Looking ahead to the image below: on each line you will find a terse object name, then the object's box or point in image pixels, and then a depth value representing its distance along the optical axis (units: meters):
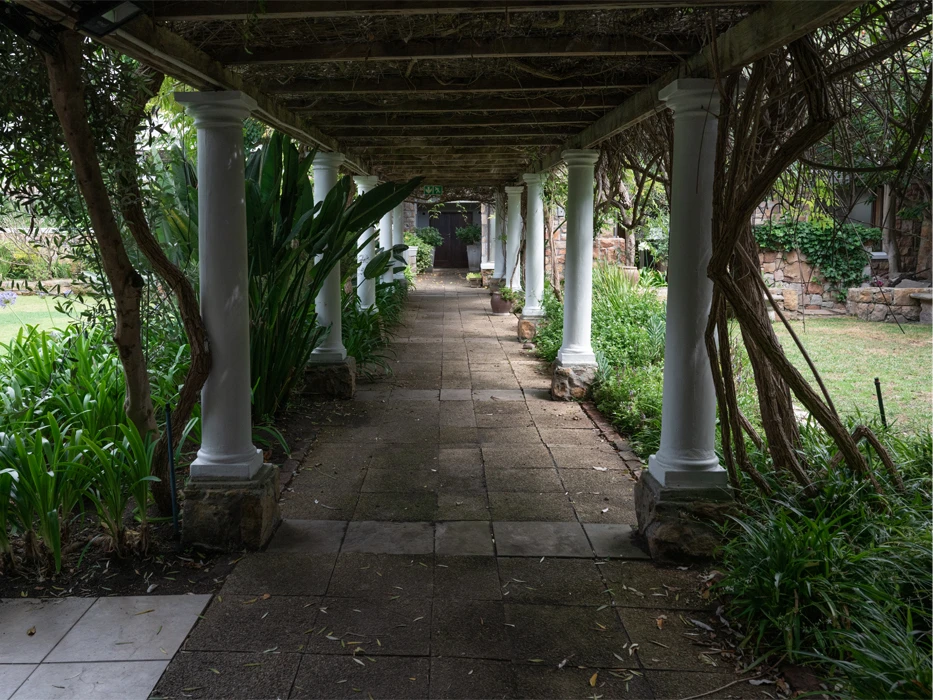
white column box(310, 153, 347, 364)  6.54
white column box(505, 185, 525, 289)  12.80
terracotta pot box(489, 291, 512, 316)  13.34
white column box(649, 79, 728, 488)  3.43
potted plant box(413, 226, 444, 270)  25.89
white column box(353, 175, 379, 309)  9.62
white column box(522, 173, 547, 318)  10.30
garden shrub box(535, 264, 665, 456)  5.50
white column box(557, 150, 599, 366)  6.60
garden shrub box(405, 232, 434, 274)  21.64
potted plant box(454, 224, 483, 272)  28.30
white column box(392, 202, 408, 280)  14.51
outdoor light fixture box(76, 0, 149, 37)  2.44
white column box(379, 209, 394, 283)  12.69
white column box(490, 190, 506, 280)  15.80
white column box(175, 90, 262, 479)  3.54
